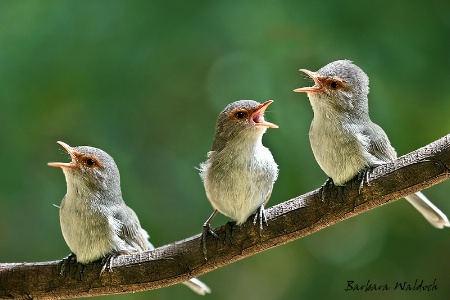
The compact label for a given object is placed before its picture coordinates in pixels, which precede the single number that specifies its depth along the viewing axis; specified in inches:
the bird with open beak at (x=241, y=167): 114.2
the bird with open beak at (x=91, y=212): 115.0
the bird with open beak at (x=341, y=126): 114.1
